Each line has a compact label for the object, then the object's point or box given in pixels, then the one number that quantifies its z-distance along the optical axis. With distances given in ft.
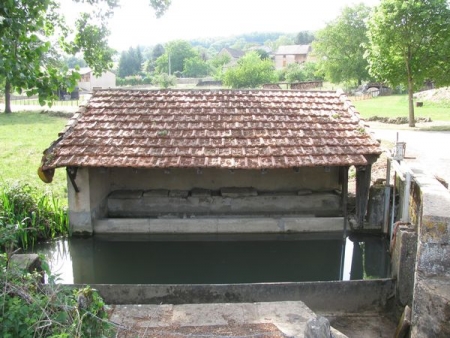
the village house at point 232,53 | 384.43
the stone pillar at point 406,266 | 23.04
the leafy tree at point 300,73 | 208.74
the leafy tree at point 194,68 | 315.99
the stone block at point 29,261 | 20.07
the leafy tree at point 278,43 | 590.96
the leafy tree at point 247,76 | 166.17
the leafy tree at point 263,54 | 327.33
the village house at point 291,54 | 358.84
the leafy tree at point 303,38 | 458.91
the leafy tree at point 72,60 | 430.69
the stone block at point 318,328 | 12.14
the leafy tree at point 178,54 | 344.28
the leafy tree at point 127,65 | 317.22
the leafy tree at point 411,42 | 67.67
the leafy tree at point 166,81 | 191.01
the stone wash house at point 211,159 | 31.37
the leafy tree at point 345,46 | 167.84
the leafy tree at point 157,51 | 403.54
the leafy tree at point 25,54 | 21.99
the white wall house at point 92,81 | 228.84
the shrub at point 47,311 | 12.26
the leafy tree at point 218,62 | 330.30
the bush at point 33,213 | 33.71
